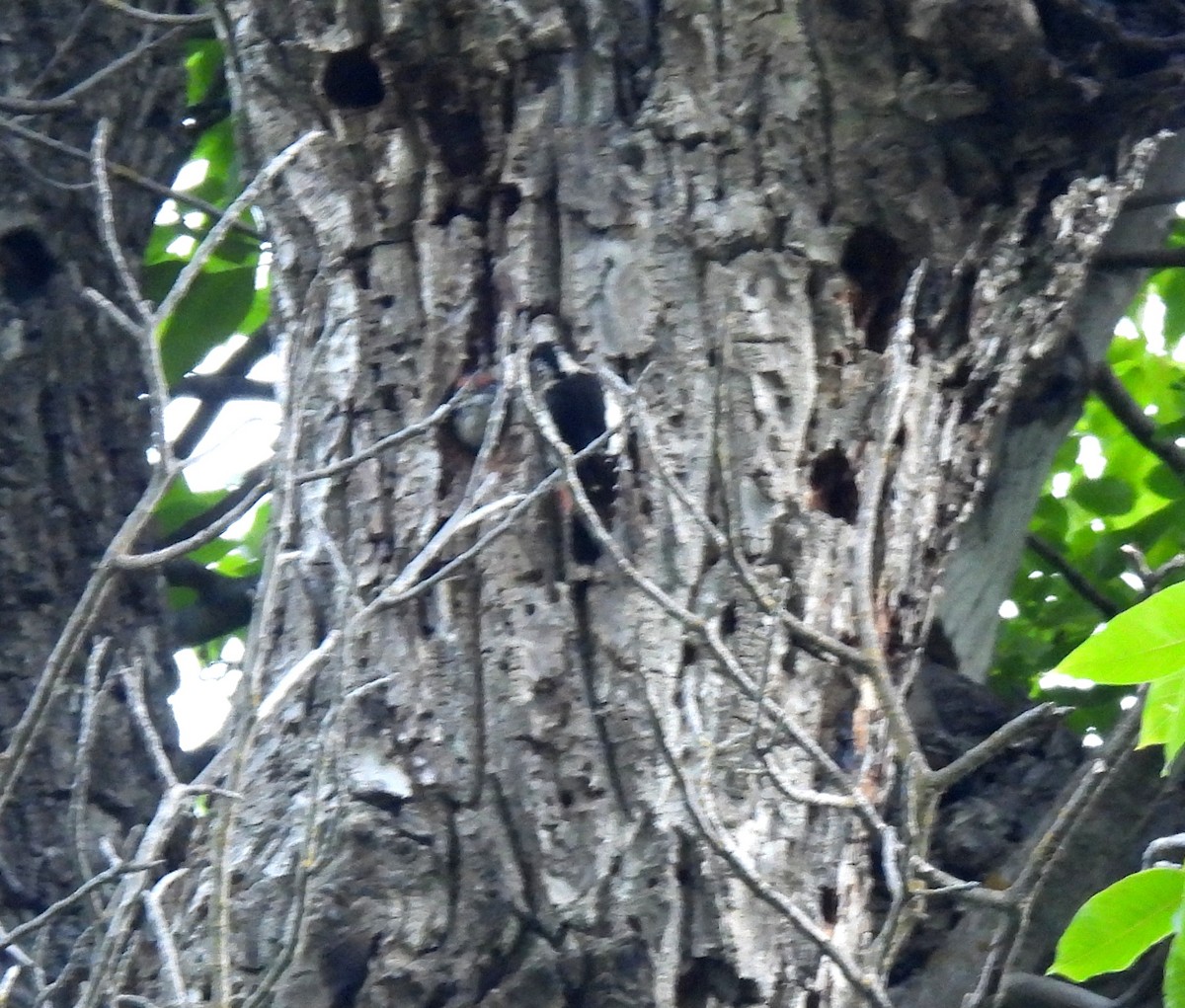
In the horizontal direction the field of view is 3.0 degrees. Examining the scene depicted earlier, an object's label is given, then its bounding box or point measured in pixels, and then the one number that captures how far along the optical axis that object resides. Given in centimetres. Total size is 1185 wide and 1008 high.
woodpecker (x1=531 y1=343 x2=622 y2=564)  1875
